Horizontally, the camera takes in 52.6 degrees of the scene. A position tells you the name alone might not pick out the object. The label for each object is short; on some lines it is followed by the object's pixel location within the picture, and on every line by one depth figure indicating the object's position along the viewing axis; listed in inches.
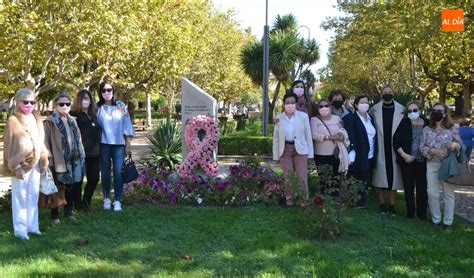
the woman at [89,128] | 263.0
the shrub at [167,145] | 394.9
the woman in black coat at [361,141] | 272.2
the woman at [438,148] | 248.2
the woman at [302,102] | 299.6
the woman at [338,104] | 296.4
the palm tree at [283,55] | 850.8
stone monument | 369.4
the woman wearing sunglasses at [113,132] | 267.4
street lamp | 628.7
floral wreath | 344.2
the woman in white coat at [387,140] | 272.2
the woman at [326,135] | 281.4
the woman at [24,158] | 215.3
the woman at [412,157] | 263.4
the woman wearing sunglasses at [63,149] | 241.4
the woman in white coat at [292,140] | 279.7
